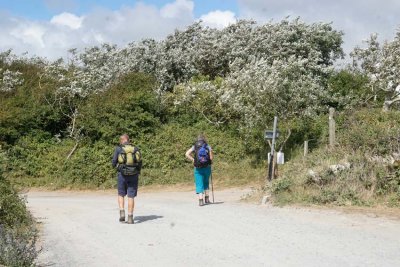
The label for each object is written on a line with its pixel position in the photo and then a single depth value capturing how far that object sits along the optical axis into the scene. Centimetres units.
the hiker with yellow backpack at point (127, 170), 1150
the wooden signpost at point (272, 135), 1669
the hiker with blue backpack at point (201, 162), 1398
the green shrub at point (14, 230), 743
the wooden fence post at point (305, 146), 2058
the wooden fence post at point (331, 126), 1775
